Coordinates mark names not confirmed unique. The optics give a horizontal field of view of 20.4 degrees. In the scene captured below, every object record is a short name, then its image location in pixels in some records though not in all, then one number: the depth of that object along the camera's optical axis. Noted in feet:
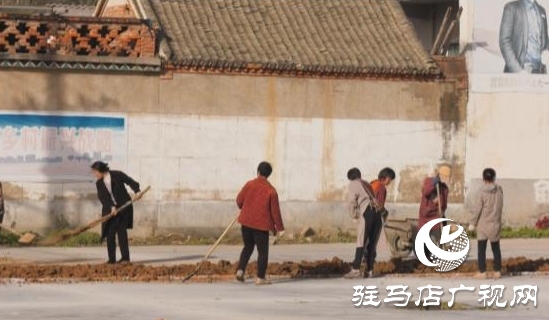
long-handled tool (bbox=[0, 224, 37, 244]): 85.46
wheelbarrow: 78.12
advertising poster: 102.01
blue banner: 91.45
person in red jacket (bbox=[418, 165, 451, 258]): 74.38
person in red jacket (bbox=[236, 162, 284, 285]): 66.59
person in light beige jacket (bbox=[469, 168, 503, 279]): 70.28
